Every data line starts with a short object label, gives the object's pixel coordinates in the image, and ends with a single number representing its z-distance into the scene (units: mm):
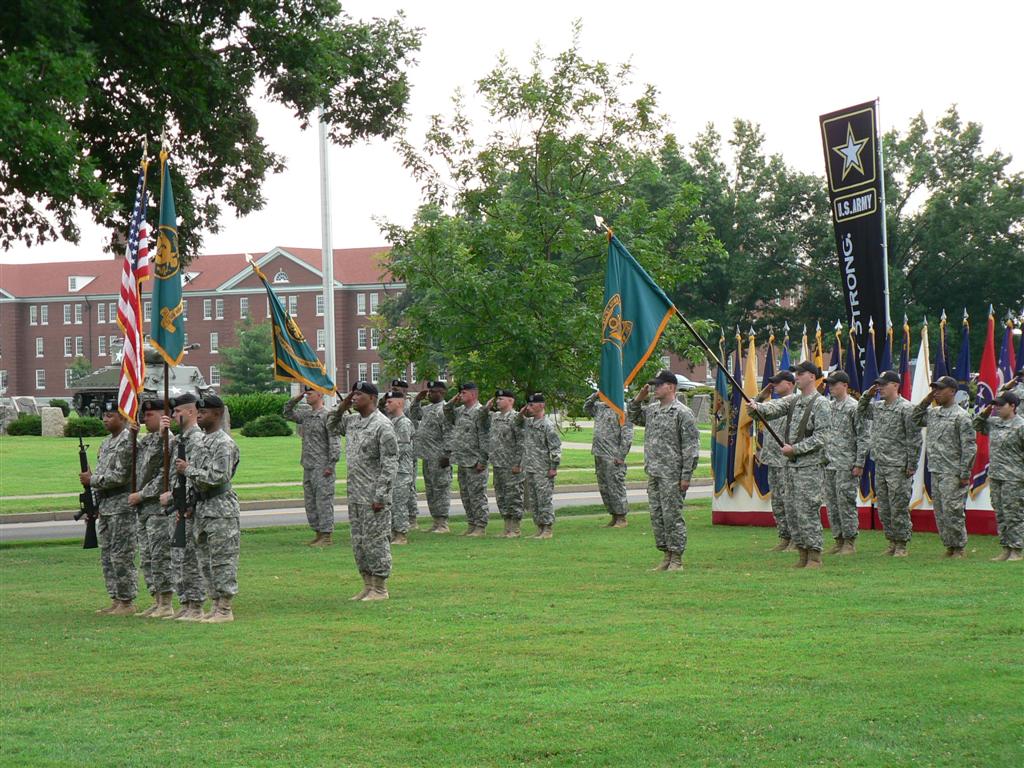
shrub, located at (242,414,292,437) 55594
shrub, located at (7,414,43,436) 57781
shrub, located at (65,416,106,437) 54406
